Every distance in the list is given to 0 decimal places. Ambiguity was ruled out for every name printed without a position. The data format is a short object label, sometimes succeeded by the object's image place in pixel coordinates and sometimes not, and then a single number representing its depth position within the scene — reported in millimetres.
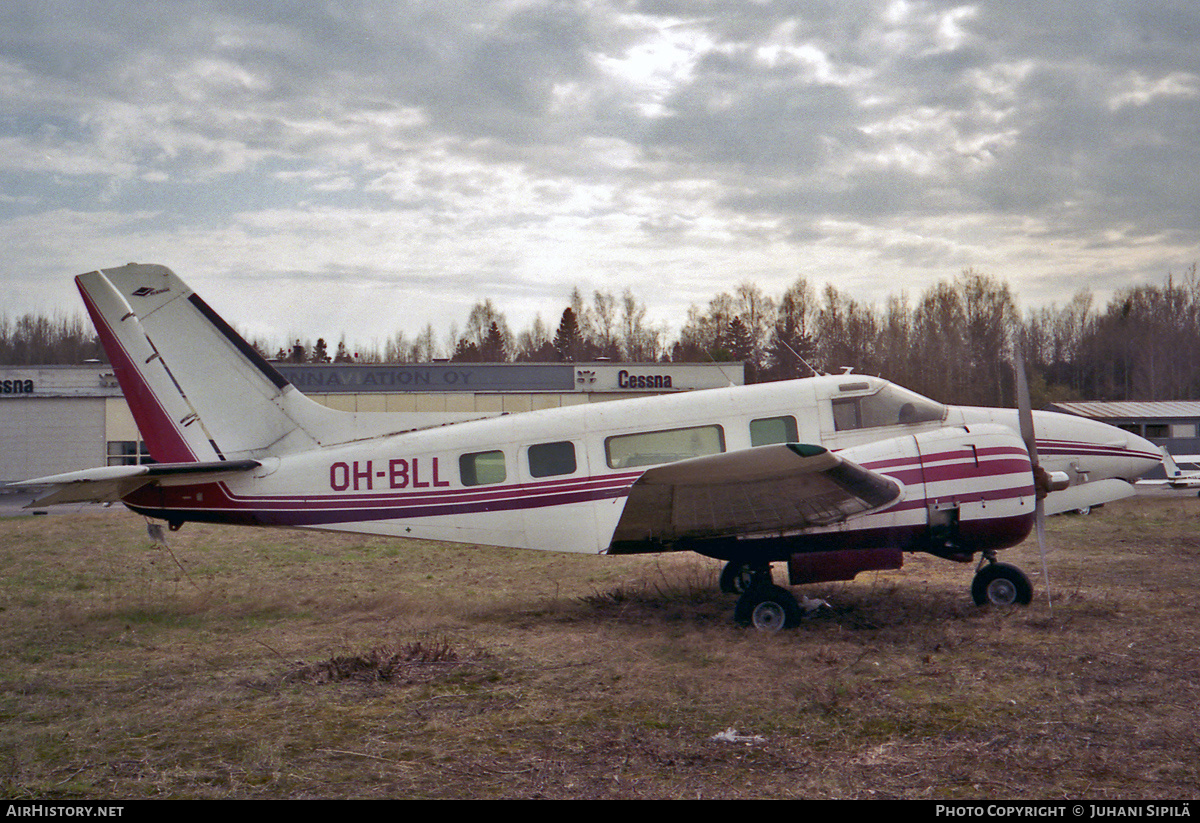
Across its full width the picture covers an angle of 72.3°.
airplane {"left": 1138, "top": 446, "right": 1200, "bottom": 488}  23906
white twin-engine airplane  9156
